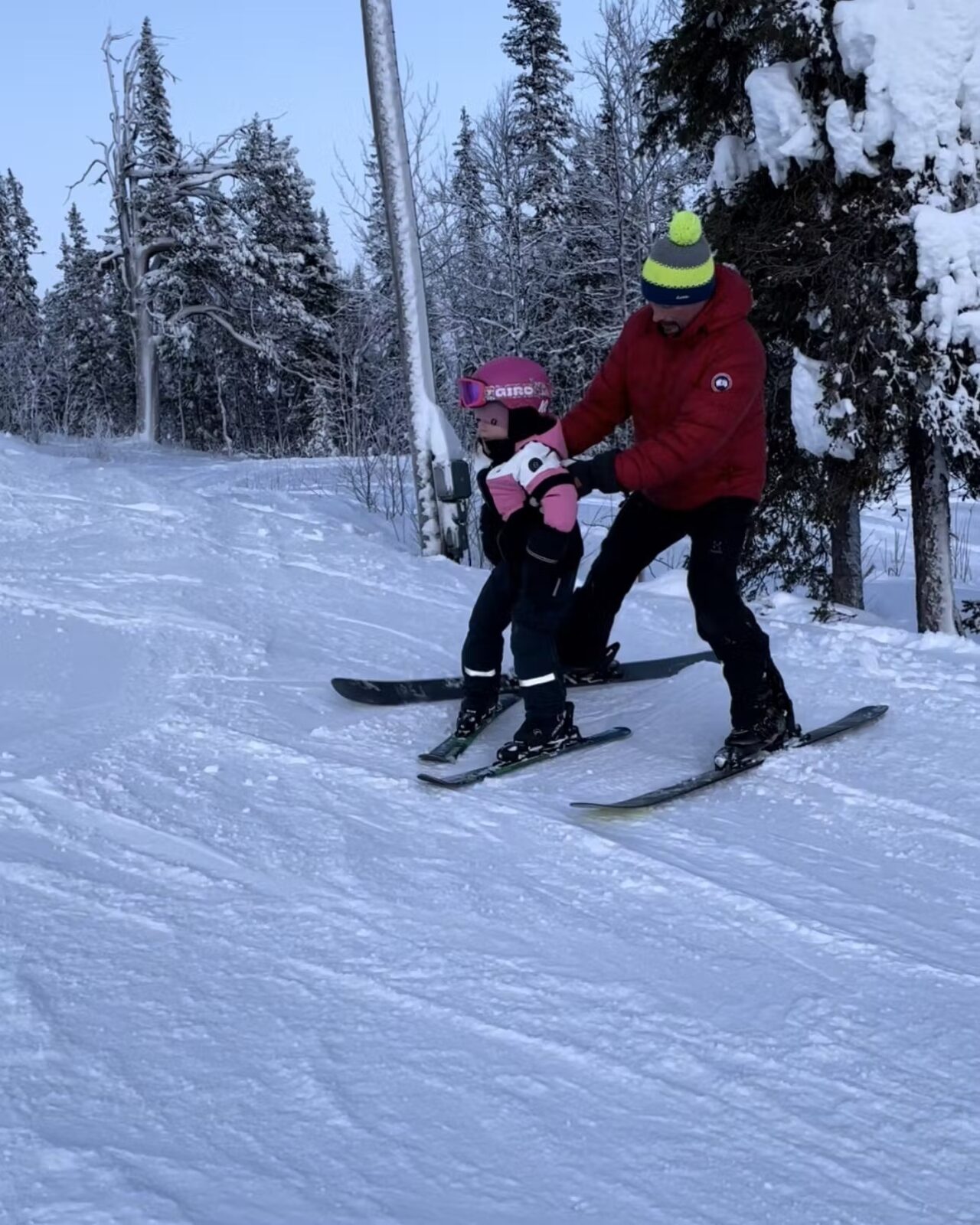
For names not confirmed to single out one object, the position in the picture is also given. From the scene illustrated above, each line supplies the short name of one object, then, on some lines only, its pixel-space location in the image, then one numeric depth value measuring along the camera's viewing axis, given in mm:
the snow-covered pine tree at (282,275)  30766
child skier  4402
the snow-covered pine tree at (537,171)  24125
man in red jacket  4230
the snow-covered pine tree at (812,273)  8523
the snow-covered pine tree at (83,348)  46062
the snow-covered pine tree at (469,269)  23547
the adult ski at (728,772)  3963
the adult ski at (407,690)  5254
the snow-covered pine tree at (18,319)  22953
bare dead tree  28125
